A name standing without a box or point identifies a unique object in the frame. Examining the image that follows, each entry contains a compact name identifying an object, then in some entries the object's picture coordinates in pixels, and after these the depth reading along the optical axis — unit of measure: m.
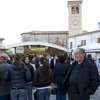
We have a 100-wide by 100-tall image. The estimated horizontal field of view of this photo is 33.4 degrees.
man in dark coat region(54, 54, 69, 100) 4.37
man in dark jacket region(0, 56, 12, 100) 3.74
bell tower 40.10
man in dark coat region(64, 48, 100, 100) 2.94
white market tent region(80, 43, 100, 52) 10.38
